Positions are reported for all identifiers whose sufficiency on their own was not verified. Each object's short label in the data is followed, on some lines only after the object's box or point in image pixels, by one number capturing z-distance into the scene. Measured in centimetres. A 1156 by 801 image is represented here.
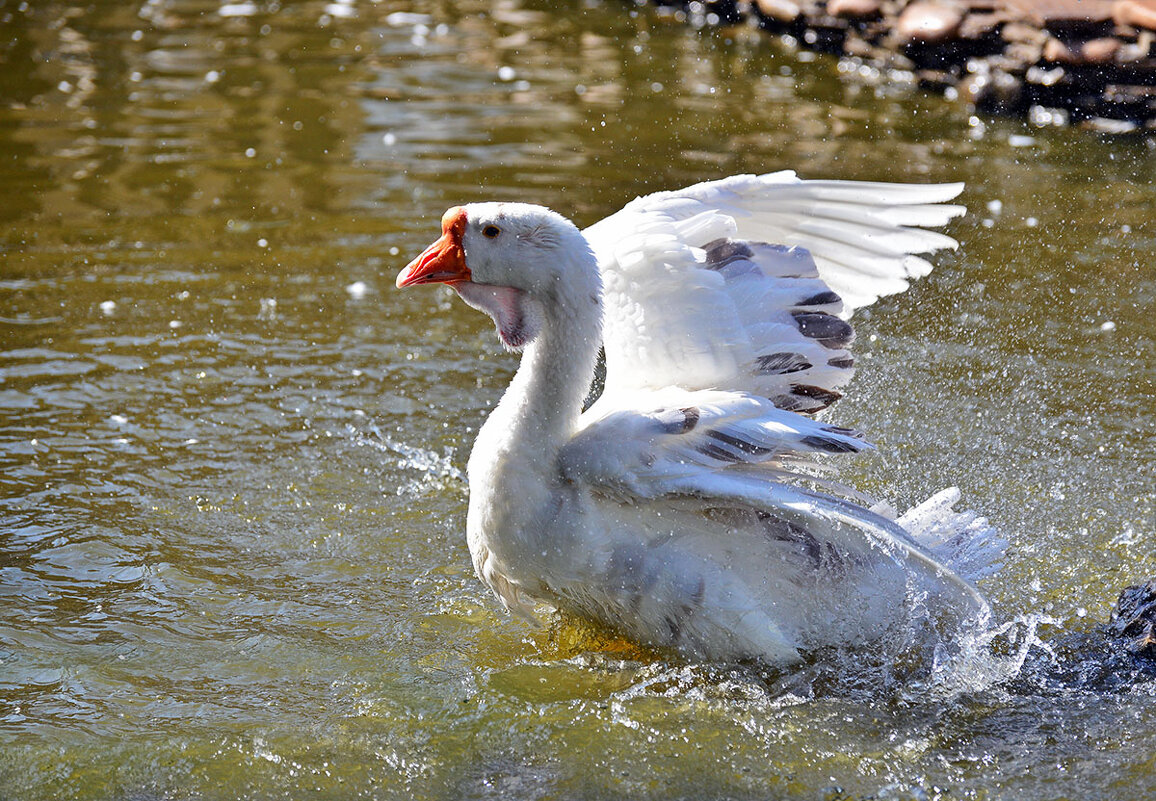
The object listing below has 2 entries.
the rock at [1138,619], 801
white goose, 750
